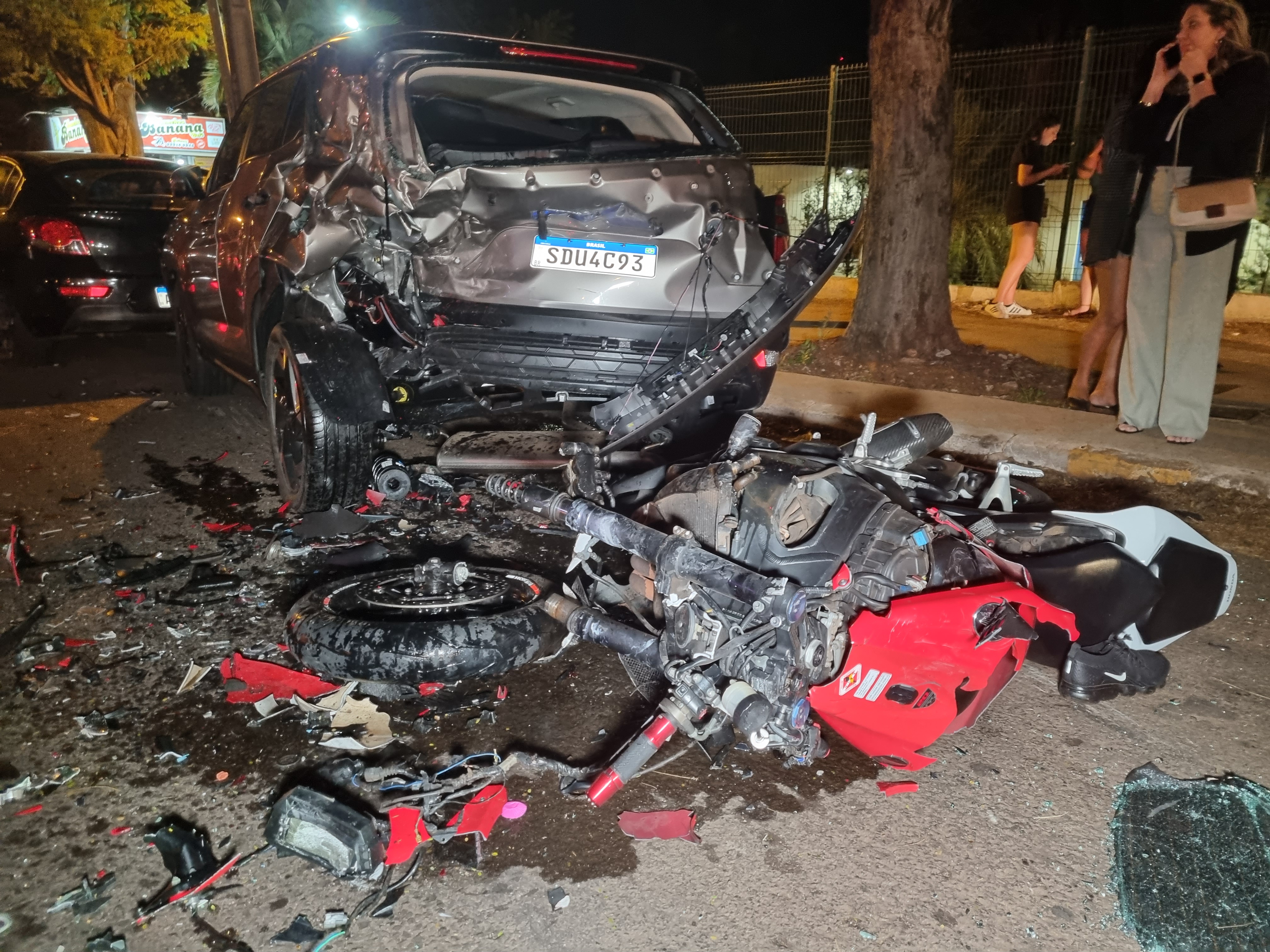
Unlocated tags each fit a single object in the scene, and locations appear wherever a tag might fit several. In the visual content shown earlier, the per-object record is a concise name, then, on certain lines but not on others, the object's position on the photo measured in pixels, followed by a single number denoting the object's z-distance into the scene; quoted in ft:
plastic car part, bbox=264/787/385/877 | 6.30
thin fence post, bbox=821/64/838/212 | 38.73
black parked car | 24.61
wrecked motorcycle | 6.98
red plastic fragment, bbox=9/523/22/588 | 11.81
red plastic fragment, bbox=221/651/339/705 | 8.81
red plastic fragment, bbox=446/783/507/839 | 6.84
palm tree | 69.51
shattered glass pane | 5.99
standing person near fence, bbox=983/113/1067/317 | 32.71
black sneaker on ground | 8.66
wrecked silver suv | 11.70
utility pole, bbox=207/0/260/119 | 34.19
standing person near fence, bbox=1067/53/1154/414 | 16.98
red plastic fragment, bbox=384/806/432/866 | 6.56
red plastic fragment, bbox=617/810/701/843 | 6.86
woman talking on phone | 14.49
